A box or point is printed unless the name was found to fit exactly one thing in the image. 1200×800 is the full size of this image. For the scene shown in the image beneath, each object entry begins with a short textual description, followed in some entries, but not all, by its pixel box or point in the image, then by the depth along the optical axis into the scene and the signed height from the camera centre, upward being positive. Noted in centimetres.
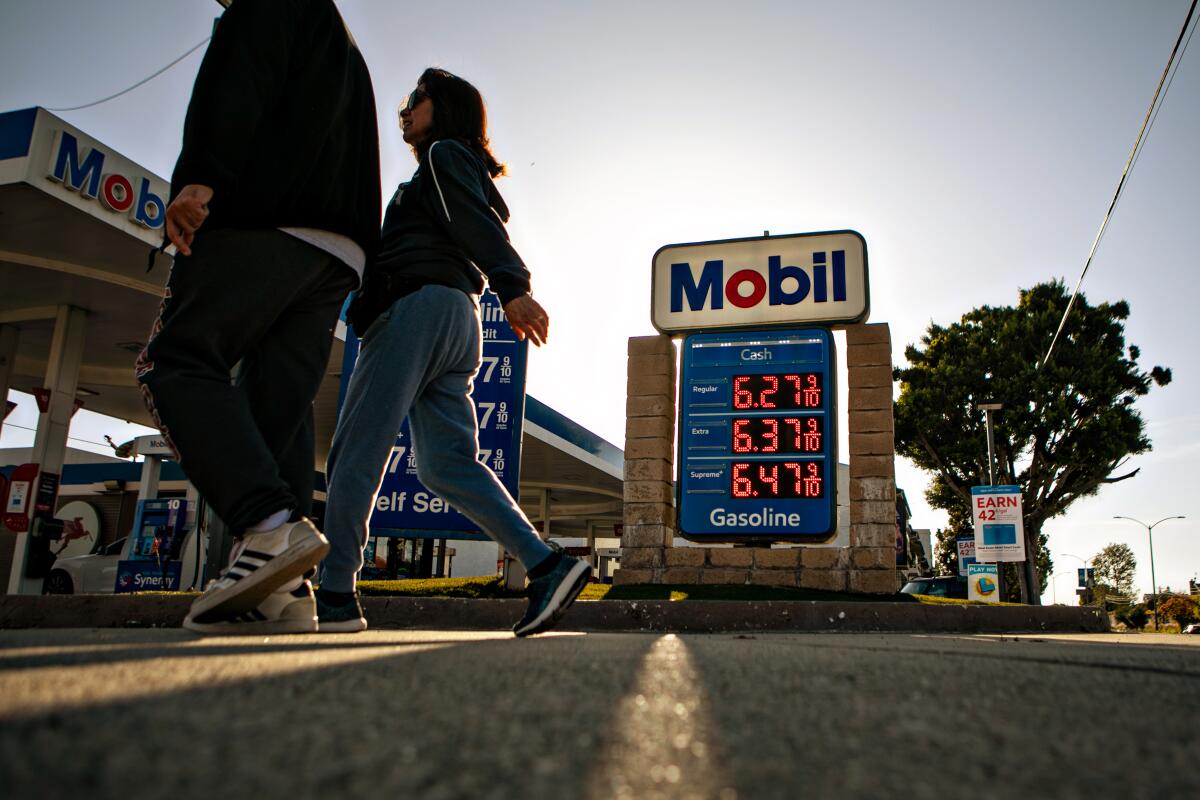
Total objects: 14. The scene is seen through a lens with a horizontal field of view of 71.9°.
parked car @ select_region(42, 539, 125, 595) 1614 -62
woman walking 279 +70
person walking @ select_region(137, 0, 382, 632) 213 +78
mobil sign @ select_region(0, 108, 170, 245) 820 +382
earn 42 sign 1874 +129
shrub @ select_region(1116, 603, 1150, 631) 4263 -161
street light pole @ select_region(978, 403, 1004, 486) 2217 +370
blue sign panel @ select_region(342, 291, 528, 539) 839 +106
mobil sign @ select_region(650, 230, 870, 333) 986 +348
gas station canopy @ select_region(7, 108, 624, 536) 834 +344
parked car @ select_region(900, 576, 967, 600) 2320 -24
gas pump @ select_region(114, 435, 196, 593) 1509 -4
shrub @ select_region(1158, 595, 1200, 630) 3962 -109
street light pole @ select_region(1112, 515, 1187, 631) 4984 +125
